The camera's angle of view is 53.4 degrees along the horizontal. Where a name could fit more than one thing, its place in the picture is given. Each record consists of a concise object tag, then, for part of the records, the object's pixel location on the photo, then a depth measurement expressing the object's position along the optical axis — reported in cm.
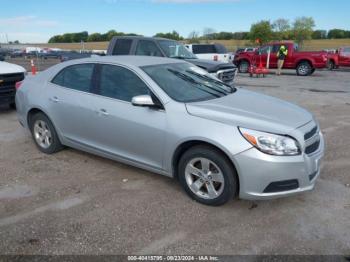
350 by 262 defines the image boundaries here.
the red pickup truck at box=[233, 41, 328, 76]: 1930
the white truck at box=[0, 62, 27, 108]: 798
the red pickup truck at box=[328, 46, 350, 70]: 2246
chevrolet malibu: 347
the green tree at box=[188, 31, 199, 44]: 7460
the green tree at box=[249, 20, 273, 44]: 6025
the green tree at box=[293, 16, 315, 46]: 6662
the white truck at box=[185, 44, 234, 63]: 1930
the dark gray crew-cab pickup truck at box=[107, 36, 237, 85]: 993
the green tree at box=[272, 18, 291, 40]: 7039
